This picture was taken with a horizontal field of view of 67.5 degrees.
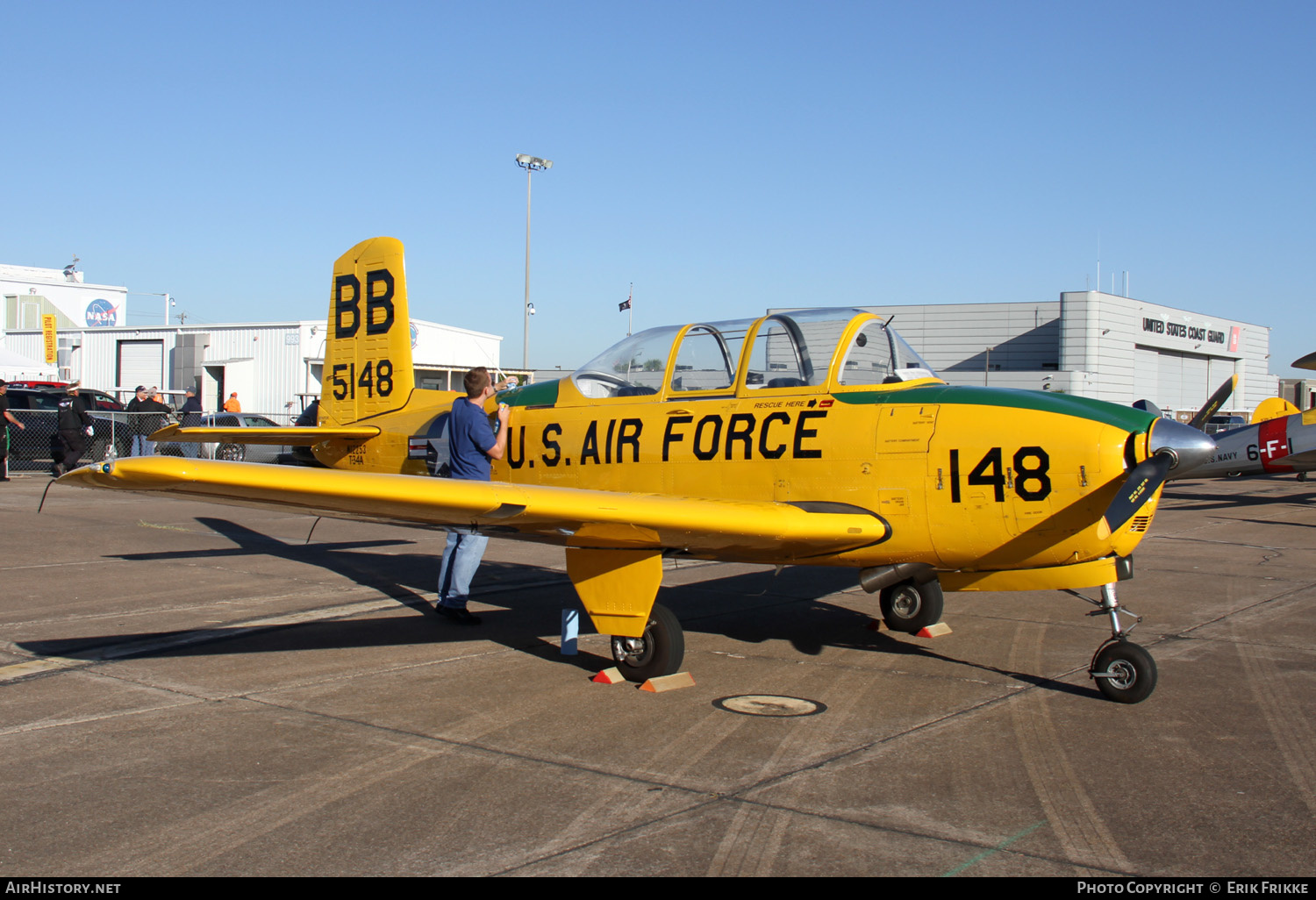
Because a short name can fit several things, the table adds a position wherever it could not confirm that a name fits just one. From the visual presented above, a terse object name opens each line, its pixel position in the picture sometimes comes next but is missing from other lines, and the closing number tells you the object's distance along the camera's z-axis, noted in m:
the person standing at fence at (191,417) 21.23
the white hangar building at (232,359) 33.53
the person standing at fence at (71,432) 17.23
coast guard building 50.34
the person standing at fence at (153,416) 19.44
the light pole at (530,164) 37.47
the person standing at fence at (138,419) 19.82
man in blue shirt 6.81
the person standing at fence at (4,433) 17.34
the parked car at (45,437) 20.16
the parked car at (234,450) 19.69
